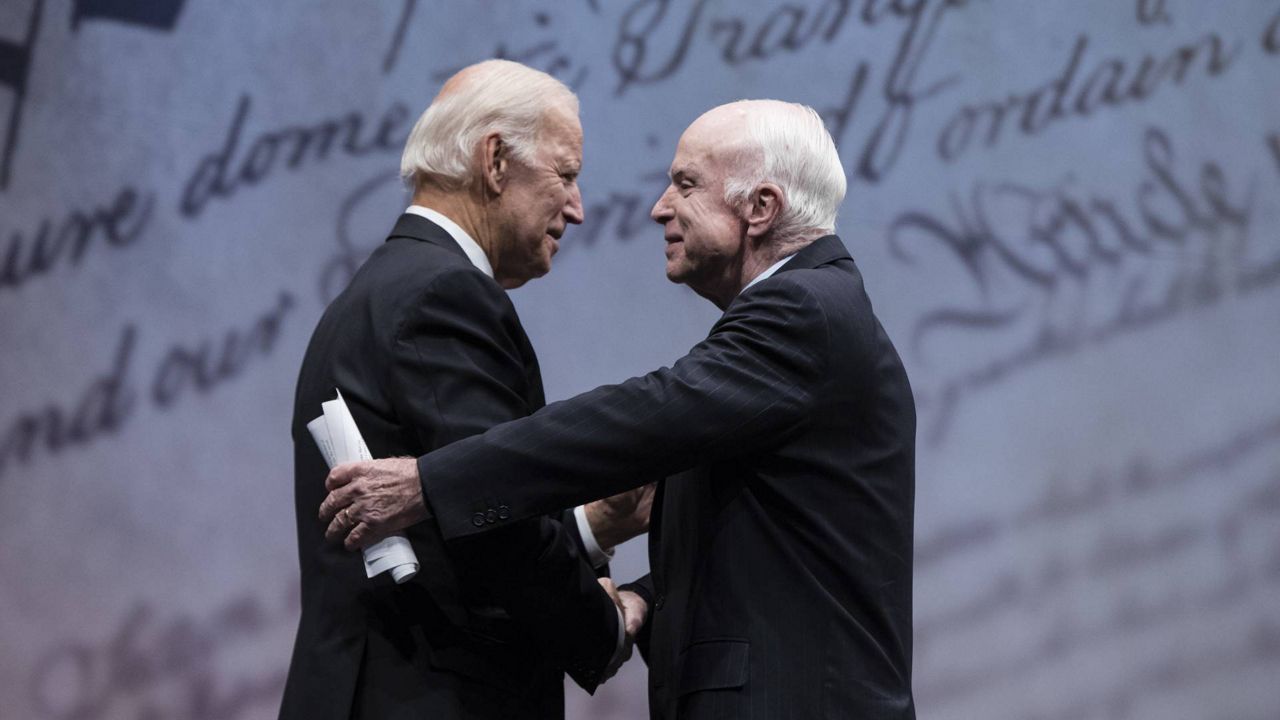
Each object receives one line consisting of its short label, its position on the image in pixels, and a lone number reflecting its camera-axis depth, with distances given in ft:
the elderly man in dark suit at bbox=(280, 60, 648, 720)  29.05
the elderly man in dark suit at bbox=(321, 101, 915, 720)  28.87
